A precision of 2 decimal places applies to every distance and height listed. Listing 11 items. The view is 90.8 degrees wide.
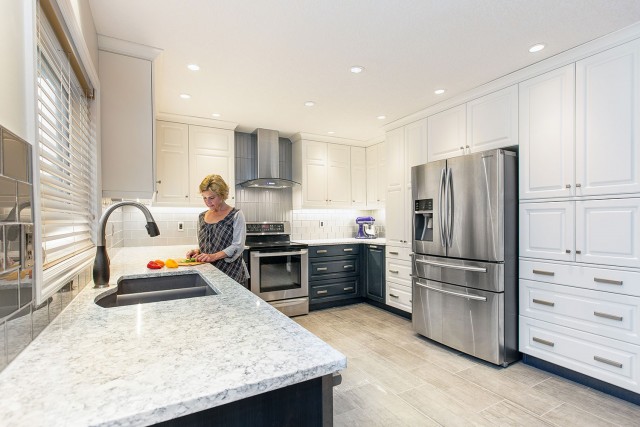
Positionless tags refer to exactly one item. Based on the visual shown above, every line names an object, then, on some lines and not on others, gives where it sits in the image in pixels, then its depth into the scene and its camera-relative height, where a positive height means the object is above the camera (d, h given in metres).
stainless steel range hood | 4.04 +0.69
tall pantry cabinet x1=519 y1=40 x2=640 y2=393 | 1.96 -0.04
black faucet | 1.33 -0.20
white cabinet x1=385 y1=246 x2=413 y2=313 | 3.58 -0.77
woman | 2.22 -0.14
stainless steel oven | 3.63 -0.72
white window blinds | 1.03 +0.22
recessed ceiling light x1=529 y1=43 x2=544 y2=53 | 2.14 +1.12
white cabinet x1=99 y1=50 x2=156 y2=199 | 1.93 +0.54
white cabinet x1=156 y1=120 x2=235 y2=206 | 3.53 +0.63
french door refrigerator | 2.46 -0.37
